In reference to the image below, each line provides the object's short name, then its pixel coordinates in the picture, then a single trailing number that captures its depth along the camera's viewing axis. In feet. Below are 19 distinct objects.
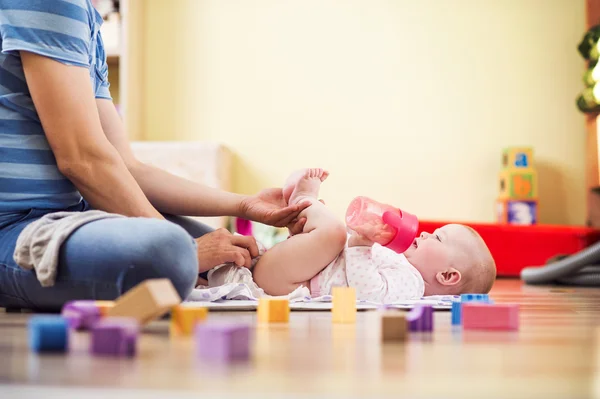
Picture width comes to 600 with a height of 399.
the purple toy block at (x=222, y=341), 5.77
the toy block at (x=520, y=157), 16.48
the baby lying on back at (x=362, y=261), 8.02
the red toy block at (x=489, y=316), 6.68
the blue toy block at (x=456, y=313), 6.90
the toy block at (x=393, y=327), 6.26
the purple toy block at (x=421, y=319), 6.54
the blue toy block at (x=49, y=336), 5.89
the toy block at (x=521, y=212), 16.20
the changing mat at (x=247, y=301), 7.48
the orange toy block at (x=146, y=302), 6.07
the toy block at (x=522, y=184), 16.29
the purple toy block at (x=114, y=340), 5.82
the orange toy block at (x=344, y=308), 6.97
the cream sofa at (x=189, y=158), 16.26
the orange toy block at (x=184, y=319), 6.27
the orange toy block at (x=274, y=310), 6.85
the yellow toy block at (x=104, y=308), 6.22
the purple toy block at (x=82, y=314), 6.23
